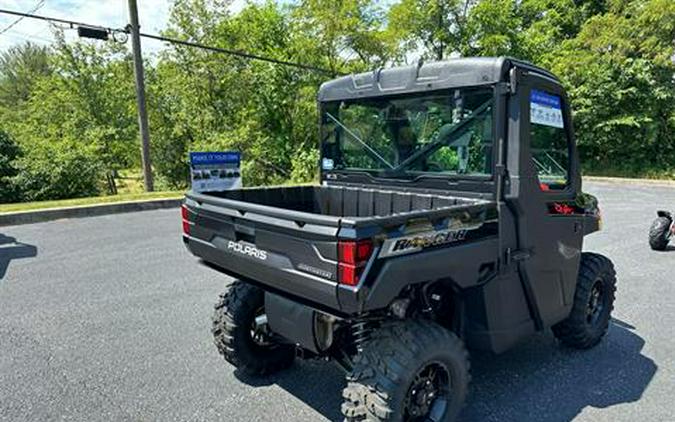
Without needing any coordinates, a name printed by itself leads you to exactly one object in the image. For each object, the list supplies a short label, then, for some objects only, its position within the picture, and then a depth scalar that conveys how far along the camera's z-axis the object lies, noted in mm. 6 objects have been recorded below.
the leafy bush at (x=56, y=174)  12852
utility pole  11977
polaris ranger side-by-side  2131
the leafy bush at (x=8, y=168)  12668
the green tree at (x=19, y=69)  30250
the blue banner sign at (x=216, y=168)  5627
